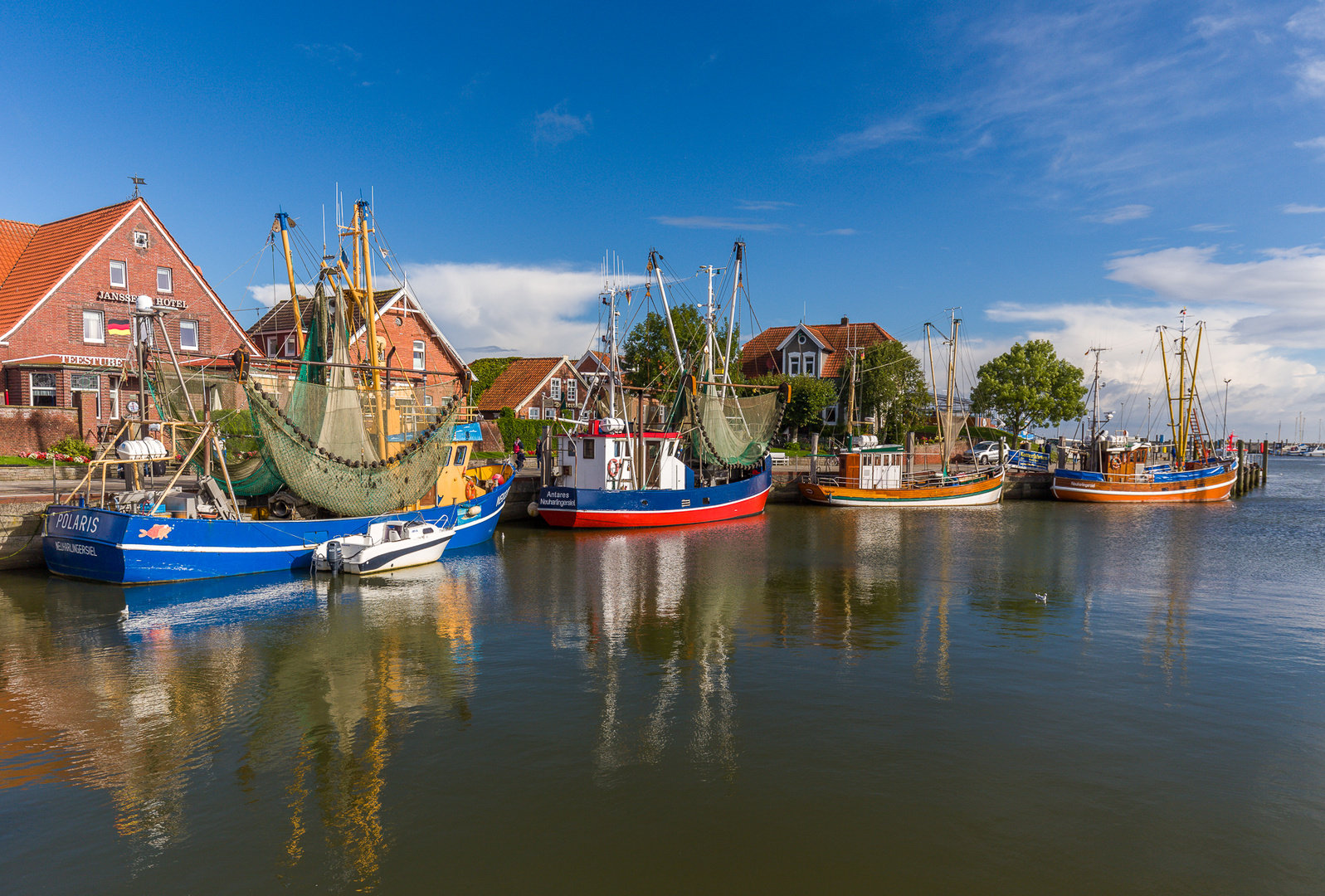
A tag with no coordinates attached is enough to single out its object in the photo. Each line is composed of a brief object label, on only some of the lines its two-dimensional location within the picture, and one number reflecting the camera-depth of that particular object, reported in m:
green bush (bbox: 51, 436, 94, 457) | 29.92
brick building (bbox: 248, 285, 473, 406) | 46.41
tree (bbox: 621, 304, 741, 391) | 53.69
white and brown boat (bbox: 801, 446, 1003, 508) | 43.44
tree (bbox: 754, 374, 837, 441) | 59.31
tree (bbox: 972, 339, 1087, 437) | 64.81
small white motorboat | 20.88
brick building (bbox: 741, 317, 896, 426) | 68.56
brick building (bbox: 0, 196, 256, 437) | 33.44
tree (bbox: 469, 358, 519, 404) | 79.88
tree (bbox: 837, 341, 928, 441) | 59.50
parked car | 59.44
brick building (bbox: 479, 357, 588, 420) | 60.31
